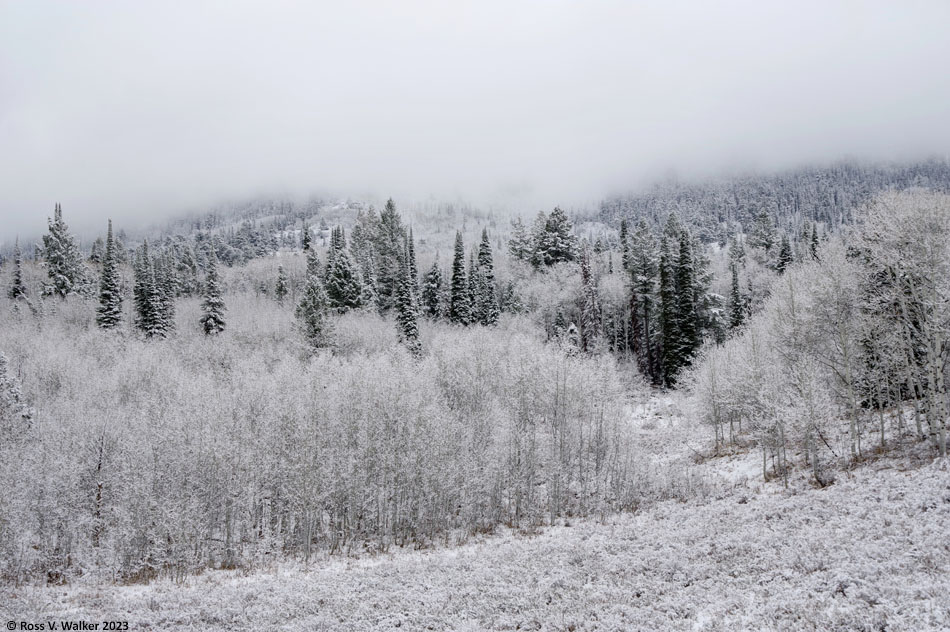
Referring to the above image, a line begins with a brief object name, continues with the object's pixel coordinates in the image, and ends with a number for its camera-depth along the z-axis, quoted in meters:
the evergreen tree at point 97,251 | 115.12
